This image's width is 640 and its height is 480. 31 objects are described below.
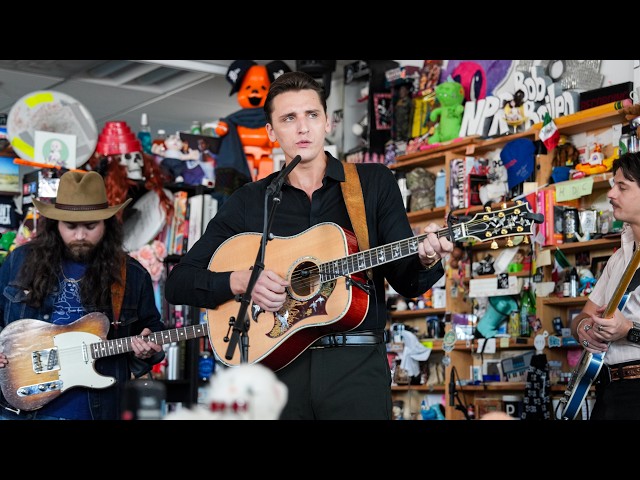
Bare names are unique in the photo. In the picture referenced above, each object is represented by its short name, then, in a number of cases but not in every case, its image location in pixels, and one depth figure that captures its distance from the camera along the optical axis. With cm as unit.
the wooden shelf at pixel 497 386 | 502
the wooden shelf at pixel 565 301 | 466
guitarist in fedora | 328
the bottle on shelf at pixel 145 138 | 595
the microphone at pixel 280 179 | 229
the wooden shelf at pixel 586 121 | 461
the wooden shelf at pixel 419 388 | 566
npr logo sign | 501
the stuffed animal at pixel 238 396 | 121
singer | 233
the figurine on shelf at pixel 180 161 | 579
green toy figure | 571
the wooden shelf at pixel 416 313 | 573
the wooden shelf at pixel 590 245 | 448
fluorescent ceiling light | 698
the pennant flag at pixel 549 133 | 489
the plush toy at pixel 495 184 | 527
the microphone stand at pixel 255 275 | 211
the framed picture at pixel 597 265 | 472
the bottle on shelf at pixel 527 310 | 506
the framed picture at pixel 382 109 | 642
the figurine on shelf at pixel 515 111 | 526
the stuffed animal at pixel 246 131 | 602
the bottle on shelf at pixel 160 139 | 590
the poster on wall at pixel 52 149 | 533
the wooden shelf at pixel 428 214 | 572
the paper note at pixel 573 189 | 458
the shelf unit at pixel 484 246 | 471
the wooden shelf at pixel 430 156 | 553
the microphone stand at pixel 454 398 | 530
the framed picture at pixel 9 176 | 544
